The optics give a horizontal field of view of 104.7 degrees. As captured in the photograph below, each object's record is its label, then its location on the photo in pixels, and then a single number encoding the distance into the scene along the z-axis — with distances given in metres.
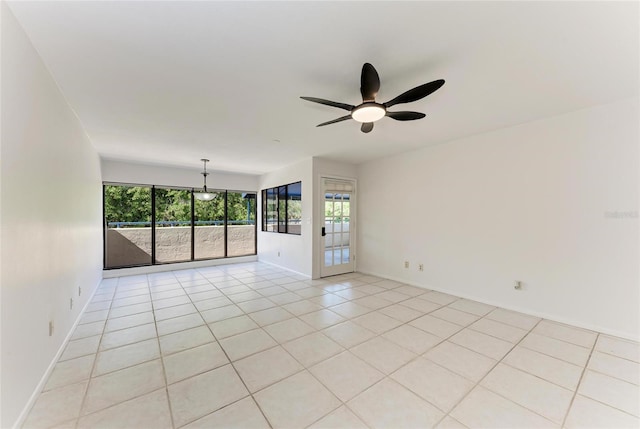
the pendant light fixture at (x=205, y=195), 5.65
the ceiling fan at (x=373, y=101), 1.79
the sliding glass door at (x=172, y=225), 5.71
